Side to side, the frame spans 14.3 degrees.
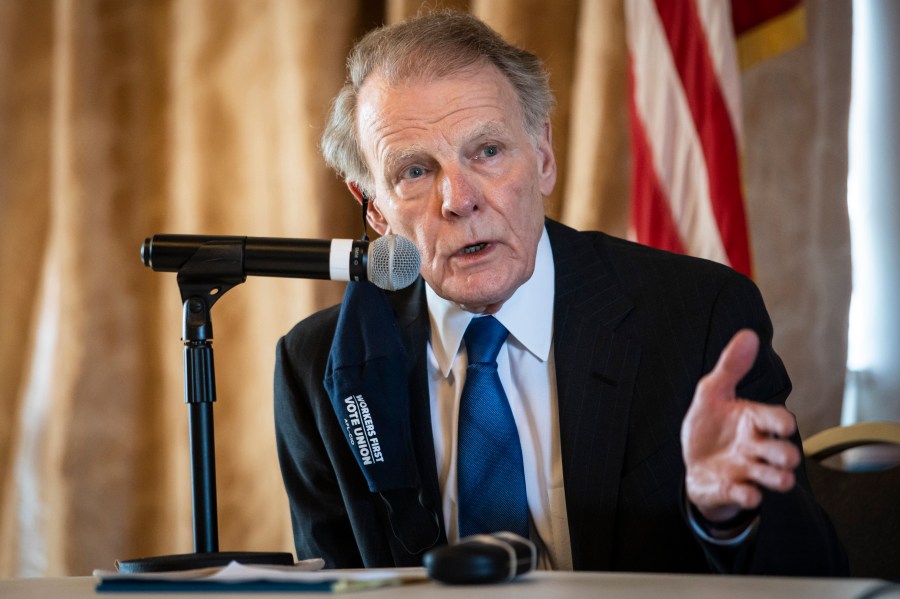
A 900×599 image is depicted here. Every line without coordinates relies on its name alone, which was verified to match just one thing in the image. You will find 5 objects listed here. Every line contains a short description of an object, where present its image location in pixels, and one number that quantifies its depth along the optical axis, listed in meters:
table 2.66
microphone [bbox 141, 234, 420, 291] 2.86
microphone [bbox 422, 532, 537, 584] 2.70
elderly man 2.99
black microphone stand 2.85
